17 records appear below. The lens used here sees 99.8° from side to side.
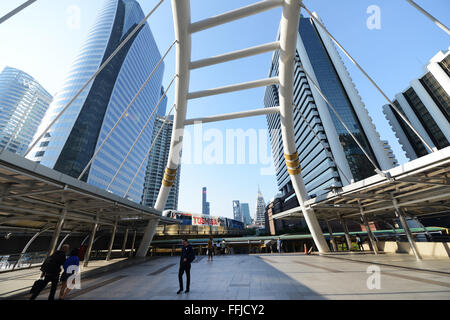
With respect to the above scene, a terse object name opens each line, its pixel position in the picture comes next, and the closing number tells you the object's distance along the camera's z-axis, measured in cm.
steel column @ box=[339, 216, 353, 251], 1959
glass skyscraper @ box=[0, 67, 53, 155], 6353
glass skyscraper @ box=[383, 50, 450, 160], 5112
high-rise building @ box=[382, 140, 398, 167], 8447
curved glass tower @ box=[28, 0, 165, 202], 5512
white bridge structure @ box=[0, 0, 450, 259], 689
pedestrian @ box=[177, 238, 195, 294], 543
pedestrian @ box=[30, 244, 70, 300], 495
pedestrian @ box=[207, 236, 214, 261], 1400
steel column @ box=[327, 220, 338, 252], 1910
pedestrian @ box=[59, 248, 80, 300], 512
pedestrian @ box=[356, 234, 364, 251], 1894
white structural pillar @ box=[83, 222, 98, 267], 1252
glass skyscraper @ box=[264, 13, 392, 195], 5741
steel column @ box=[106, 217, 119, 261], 1508
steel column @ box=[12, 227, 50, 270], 1250
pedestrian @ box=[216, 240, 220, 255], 2005
